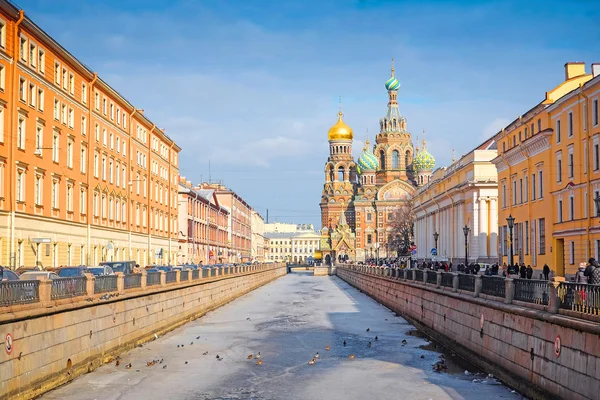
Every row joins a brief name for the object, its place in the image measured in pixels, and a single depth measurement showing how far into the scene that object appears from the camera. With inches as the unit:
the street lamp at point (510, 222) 1651.3
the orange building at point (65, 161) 1633.9
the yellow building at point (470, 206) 3304.6
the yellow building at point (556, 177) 1897.1
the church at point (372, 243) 7263.8
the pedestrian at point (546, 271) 1705.2
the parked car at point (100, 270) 1380.4
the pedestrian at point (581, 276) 1005.5
